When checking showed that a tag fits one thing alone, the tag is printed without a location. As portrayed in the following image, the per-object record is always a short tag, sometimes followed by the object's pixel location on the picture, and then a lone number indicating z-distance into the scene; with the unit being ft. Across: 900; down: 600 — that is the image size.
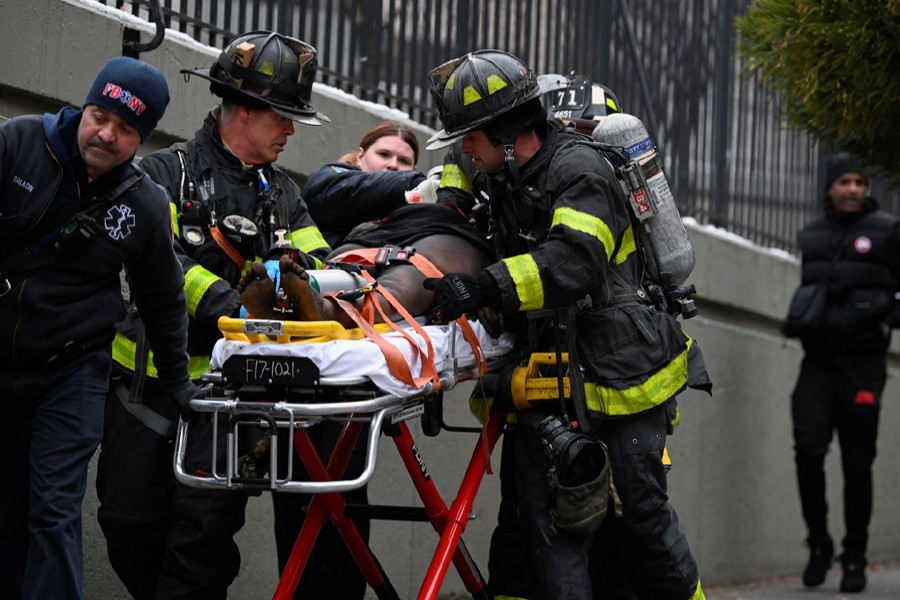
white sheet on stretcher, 24.97
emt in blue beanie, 25.52
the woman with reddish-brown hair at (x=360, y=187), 33.94
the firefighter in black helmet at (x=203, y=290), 29.12
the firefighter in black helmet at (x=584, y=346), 29.12
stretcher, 24.77
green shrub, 38.47
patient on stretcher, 25.67
